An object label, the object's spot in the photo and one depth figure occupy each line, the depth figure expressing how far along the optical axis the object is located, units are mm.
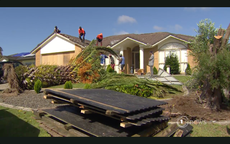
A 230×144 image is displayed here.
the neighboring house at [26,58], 28809
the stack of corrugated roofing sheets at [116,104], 3439
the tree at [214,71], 5086
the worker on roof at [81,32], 20048
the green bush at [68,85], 8566
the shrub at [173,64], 18469
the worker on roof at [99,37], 20906
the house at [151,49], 18781
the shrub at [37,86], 8836
